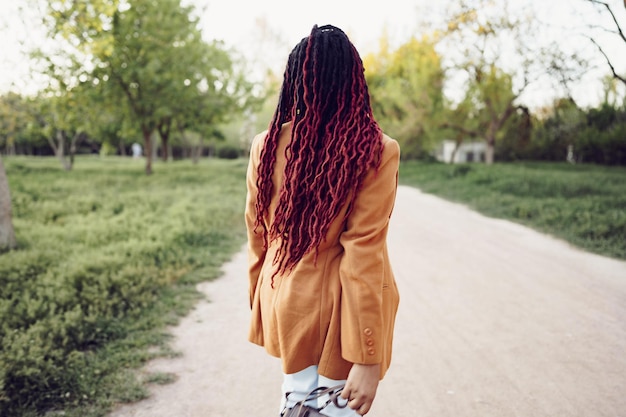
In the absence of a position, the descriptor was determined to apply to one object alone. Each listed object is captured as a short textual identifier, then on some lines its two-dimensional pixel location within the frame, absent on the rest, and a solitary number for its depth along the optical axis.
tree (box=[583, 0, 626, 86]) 8.97
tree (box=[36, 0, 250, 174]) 18.25
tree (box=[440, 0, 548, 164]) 18.38
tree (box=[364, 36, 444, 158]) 23.16
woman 1.54
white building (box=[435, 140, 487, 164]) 45.11
